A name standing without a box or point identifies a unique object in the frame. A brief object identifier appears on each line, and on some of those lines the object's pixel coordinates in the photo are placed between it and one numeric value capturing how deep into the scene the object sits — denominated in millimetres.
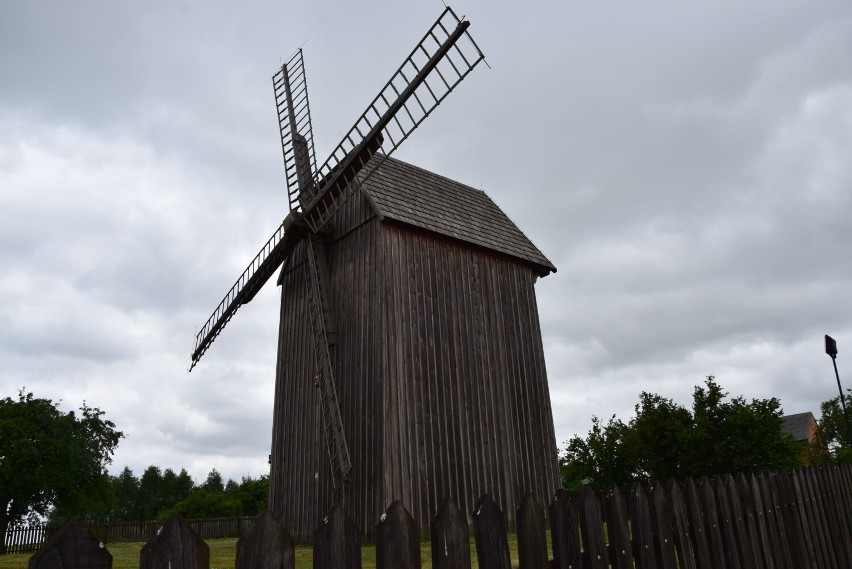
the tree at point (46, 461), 31156
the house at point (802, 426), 53662
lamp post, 13719
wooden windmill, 11969
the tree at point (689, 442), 20891
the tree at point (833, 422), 55844
